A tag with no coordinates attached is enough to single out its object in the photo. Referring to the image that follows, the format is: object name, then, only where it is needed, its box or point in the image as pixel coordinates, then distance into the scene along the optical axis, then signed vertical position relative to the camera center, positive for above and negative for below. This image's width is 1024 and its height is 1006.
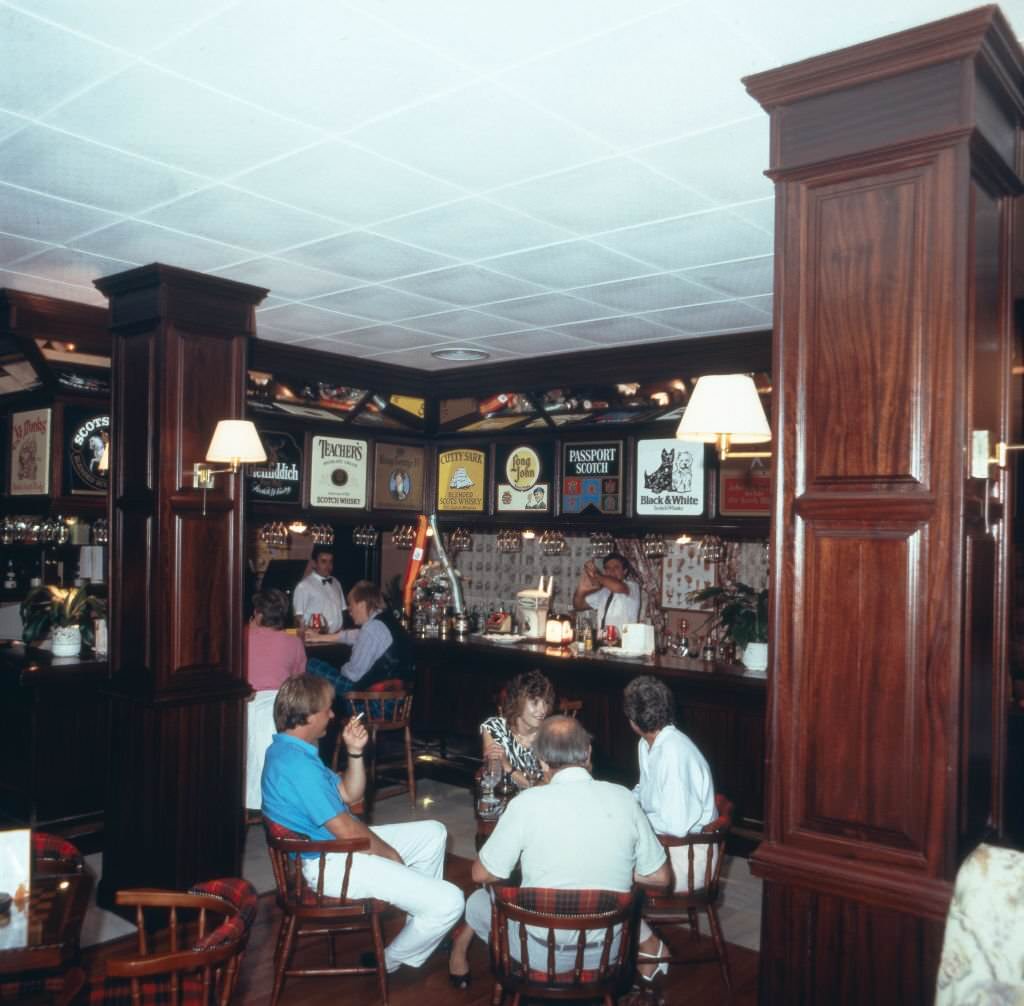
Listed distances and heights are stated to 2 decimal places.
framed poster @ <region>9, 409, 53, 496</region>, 6.58 +0.29
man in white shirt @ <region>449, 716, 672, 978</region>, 3.16 -1.11
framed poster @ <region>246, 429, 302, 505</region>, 7.53 +0.20
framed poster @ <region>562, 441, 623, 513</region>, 7.56 +0.20
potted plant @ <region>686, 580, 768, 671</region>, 6.09 -0.74
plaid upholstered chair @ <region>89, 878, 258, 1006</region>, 2.34 -1.14
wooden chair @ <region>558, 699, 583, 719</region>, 5.84 -1.22
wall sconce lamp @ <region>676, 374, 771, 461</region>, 3.10 +0.30
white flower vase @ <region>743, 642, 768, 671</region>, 6.10 -0.95
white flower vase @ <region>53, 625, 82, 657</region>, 5.99 -0.89
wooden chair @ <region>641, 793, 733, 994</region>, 3.74 -1.52
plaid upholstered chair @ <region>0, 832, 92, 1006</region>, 2.61 -1.22
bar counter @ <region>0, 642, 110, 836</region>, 5.54 -1.43
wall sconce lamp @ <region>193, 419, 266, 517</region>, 4.70 +0.26
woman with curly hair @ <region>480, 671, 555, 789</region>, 4.41 -1.02
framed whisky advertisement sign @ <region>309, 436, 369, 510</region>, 7.88 +0.22
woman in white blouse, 3.95 -1.13
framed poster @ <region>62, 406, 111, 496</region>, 6.60 +0.31
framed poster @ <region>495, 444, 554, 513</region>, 7.99 +0.20
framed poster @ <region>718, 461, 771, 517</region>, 6.73 +0.10
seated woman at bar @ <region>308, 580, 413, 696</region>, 6.50 -0.99
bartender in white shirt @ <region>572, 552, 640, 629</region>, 8.07 -0.73
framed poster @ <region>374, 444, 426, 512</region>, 8.36 +0.21
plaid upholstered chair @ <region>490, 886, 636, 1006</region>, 2.90 -1.39
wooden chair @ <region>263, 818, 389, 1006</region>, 3.66 -1.56
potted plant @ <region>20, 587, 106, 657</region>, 6.01 -0.78
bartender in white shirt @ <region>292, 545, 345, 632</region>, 9.36 -0.94
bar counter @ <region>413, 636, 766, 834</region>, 5.80 -1.31
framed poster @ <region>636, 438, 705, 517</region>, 7.12 +0.19
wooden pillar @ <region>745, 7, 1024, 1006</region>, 2.35 +0.02
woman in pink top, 5.88 -1.03
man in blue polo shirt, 3.80 -1.26
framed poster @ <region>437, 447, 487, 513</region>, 8.44 +0.18
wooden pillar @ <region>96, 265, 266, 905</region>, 4.80 -0.47
